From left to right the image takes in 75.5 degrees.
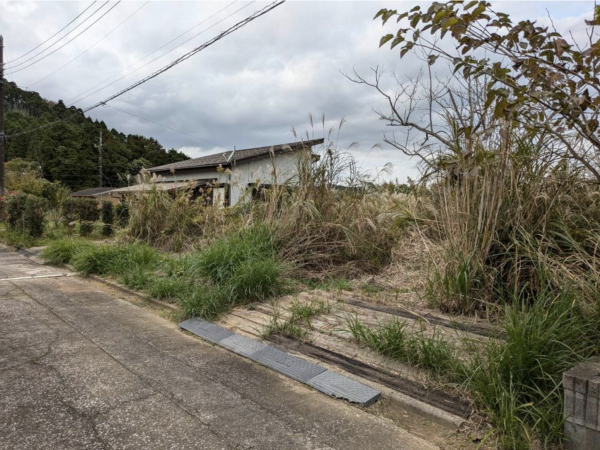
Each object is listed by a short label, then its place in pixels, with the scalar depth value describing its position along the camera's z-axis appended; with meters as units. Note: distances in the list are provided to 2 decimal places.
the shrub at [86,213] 10.67
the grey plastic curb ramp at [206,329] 3.69
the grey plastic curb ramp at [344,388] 2.51
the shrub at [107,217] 10.87
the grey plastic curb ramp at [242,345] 3.32
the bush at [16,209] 10.62
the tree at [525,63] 1.95
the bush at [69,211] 10.66
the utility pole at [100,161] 37.89
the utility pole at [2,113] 16.17
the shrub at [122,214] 10.28
